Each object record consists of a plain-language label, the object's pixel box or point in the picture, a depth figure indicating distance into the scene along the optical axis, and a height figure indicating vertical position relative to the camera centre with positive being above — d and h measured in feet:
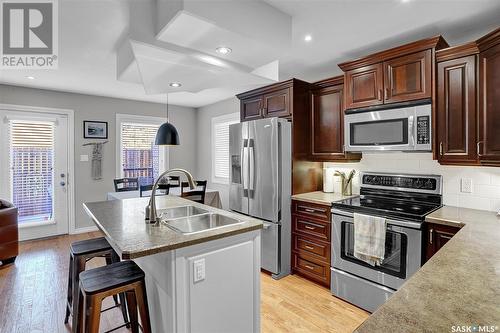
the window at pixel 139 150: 17.40 +1.20
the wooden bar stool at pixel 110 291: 4.90 -2.35
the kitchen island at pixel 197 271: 4.91 -2.14
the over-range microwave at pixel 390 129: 7.74 +1.18
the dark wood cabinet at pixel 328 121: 10.24 +1.81
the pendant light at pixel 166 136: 13.48 +1.58
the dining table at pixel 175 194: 13.43 -1.42
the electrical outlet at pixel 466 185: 8.07 -0.58
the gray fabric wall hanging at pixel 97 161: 16.30 +0.40
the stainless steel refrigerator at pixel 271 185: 10.26 -0.71
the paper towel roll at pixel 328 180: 11.25 -0.57
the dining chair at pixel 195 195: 12.61 -1.35
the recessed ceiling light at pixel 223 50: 6.84 +3.07
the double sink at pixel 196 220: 6.90 -1.41
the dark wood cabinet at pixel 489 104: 6.36 +1.52
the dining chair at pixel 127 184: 15.15 -1.05
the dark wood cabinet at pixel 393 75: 7.62 +2.87
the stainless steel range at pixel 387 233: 7.27 -1.98
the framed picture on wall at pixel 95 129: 15.97 +2.33
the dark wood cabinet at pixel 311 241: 9.46 -2.79
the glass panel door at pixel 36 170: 13.84 -0.11
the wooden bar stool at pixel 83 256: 6.74 -2.34
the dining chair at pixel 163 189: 13.46 -1.17
